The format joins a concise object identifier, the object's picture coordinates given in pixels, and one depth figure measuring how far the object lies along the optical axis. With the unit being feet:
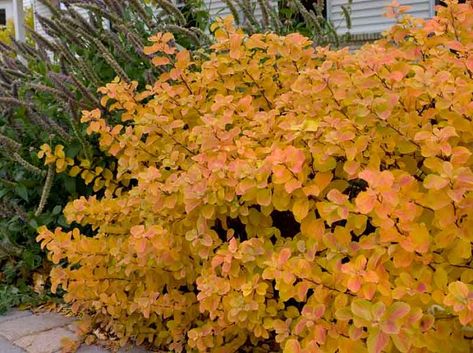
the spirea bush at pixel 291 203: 5.11
